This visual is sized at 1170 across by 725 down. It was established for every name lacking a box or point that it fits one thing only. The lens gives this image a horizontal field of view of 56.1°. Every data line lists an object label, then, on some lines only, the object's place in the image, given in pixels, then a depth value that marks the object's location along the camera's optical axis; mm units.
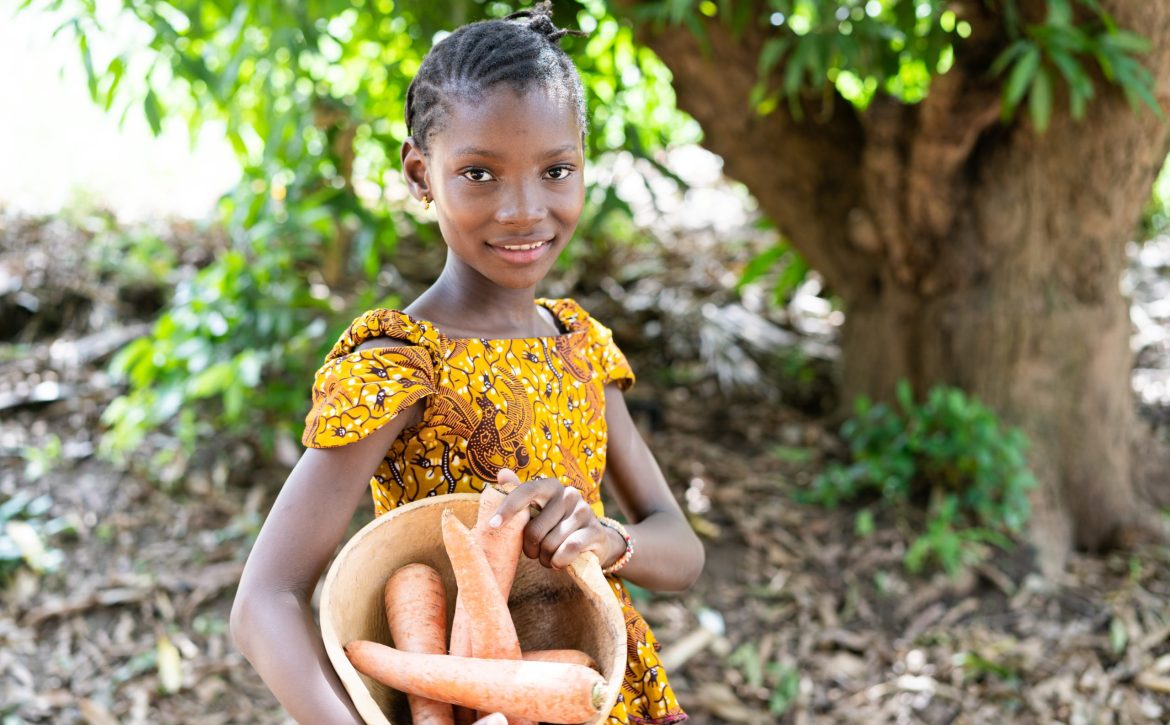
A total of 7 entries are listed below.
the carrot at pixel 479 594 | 1073
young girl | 1135
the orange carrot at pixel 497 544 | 1108
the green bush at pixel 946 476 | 3291
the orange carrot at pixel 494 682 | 1019
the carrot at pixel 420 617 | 1082
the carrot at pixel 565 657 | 1104
